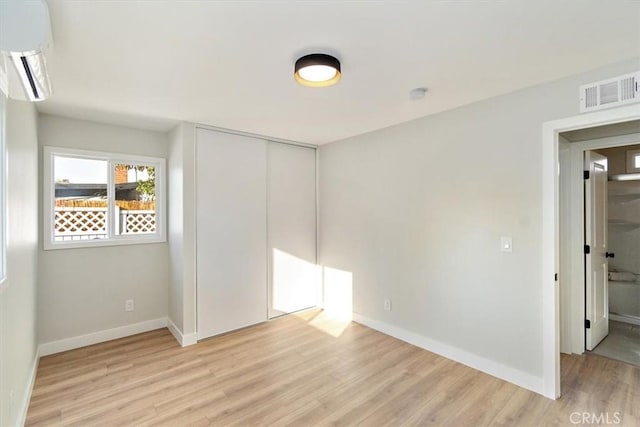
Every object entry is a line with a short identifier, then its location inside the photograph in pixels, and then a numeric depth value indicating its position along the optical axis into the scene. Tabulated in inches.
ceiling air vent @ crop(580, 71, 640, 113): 78.4
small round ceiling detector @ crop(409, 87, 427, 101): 97.7
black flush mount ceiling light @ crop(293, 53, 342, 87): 74.0
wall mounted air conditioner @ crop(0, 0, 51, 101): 47.8
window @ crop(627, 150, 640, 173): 159.2
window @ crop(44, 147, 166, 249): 123.8
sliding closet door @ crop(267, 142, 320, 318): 160.4
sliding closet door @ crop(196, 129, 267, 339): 135.6
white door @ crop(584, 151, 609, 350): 122.9
